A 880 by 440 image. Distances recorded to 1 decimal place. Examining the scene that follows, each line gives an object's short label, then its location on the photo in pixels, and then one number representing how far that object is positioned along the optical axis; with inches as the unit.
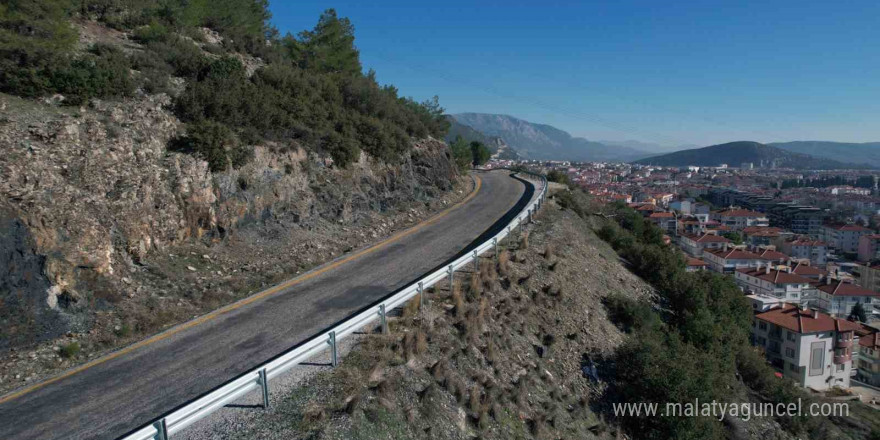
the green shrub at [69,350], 332.8
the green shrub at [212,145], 538.6
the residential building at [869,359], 1776.6
